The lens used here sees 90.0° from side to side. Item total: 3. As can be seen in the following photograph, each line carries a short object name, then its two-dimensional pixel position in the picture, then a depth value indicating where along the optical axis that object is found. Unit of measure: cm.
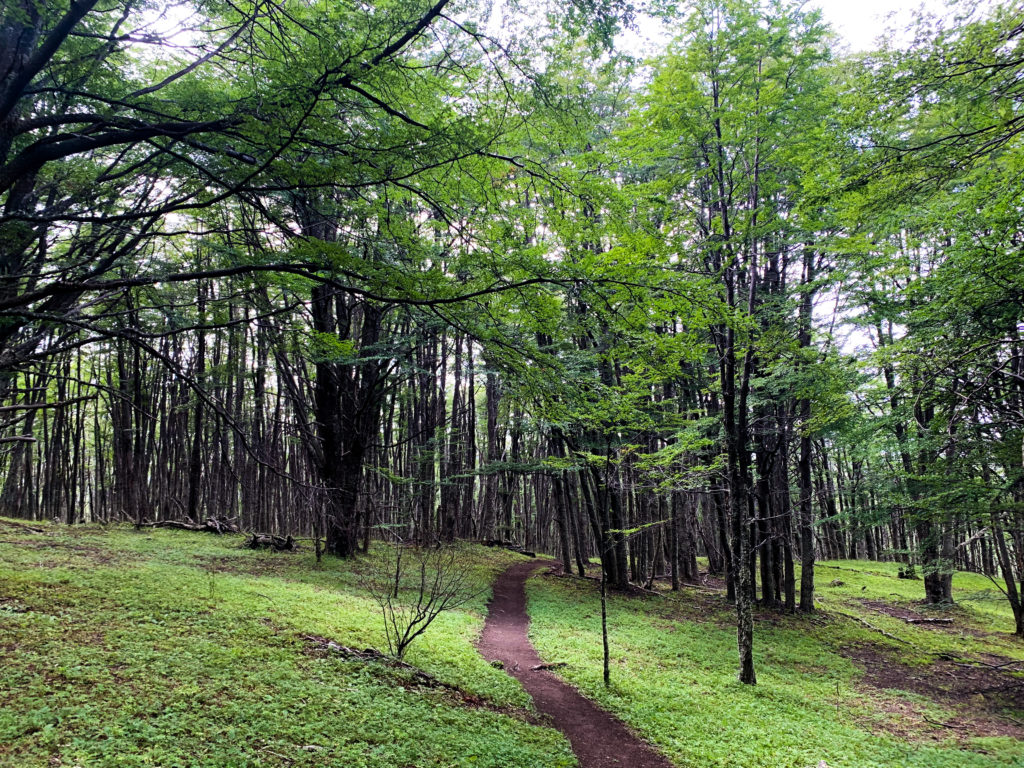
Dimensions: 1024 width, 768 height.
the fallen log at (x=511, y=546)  2319
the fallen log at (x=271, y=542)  1433
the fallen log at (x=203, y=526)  1661
